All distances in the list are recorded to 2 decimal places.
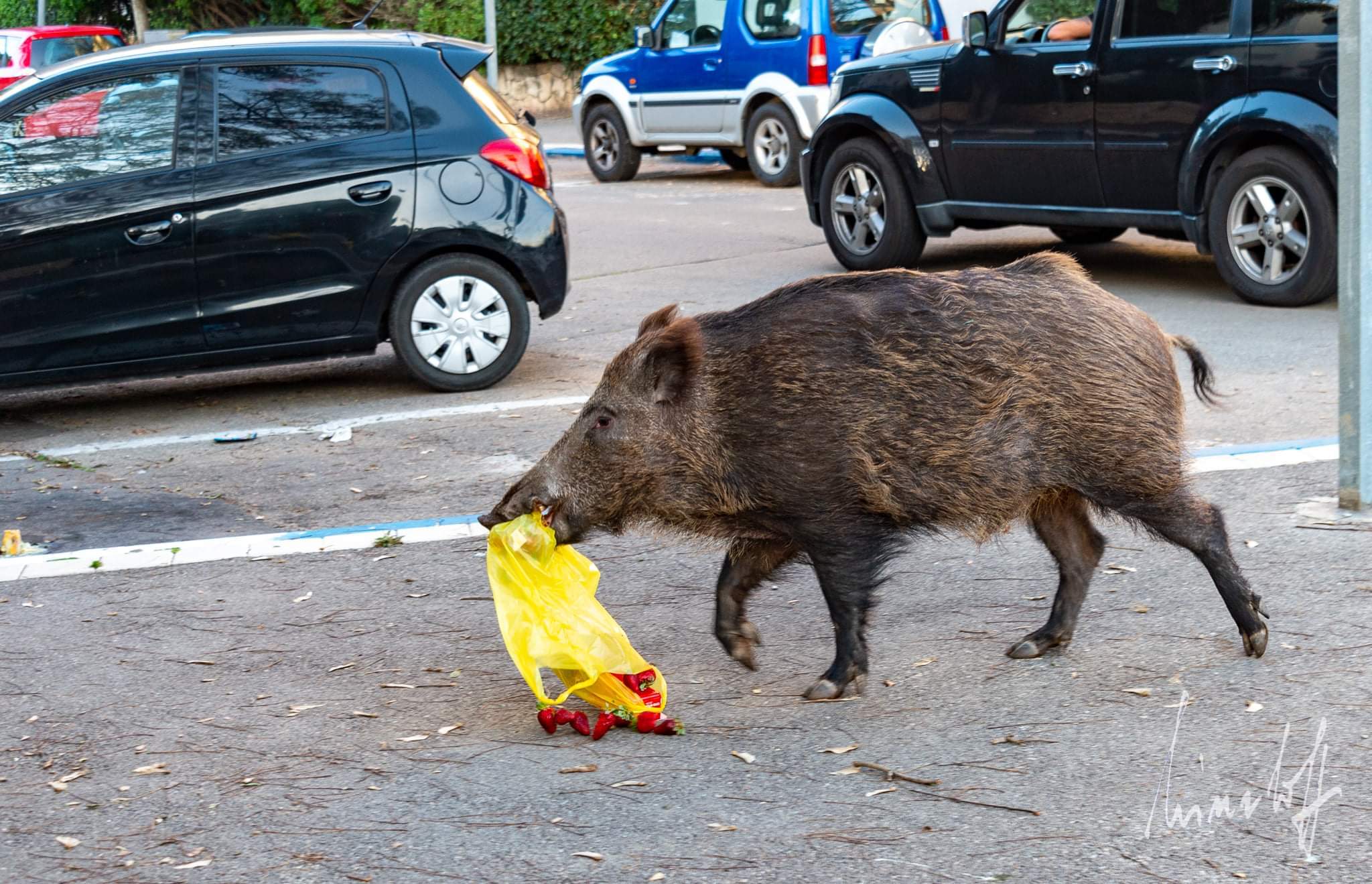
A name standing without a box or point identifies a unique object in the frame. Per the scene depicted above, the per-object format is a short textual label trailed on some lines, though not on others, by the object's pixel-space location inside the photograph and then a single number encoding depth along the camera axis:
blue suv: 16.88
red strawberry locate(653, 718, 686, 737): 4.44
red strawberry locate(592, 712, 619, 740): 4.42
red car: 24.19
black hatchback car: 8.23
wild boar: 4.53
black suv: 9.48
